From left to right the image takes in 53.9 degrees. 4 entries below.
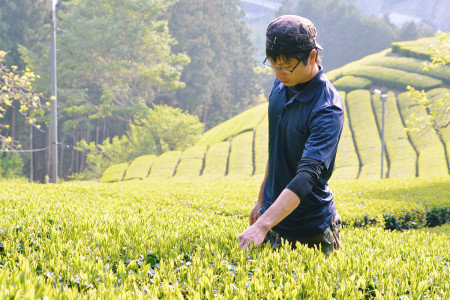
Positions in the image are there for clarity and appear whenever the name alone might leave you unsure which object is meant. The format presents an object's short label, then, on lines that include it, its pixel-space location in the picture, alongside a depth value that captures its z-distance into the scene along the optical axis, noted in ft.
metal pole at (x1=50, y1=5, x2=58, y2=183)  60.75
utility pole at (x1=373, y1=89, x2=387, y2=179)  85.25
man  8.55
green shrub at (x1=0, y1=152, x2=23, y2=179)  109.70
